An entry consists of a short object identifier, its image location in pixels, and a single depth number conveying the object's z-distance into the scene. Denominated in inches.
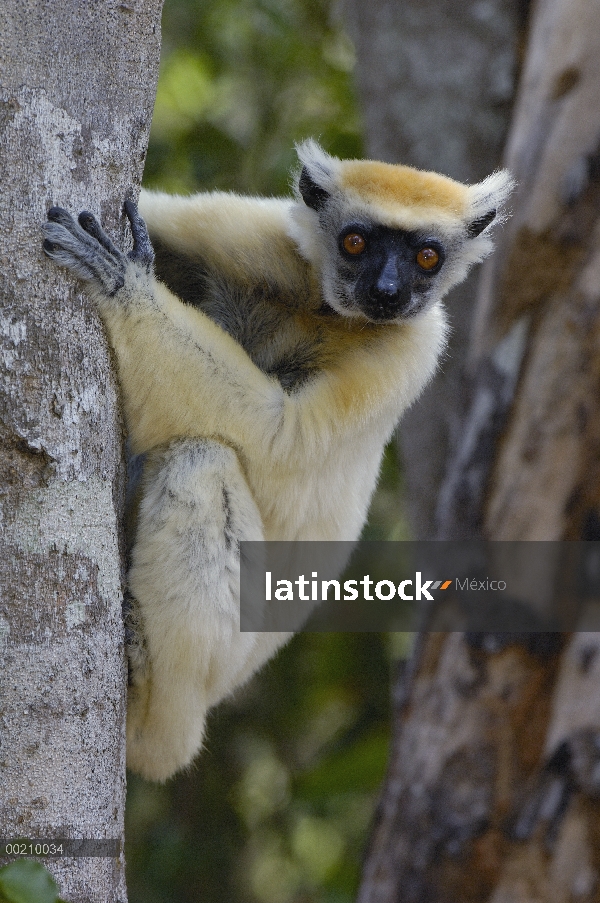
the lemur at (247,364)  237.0
